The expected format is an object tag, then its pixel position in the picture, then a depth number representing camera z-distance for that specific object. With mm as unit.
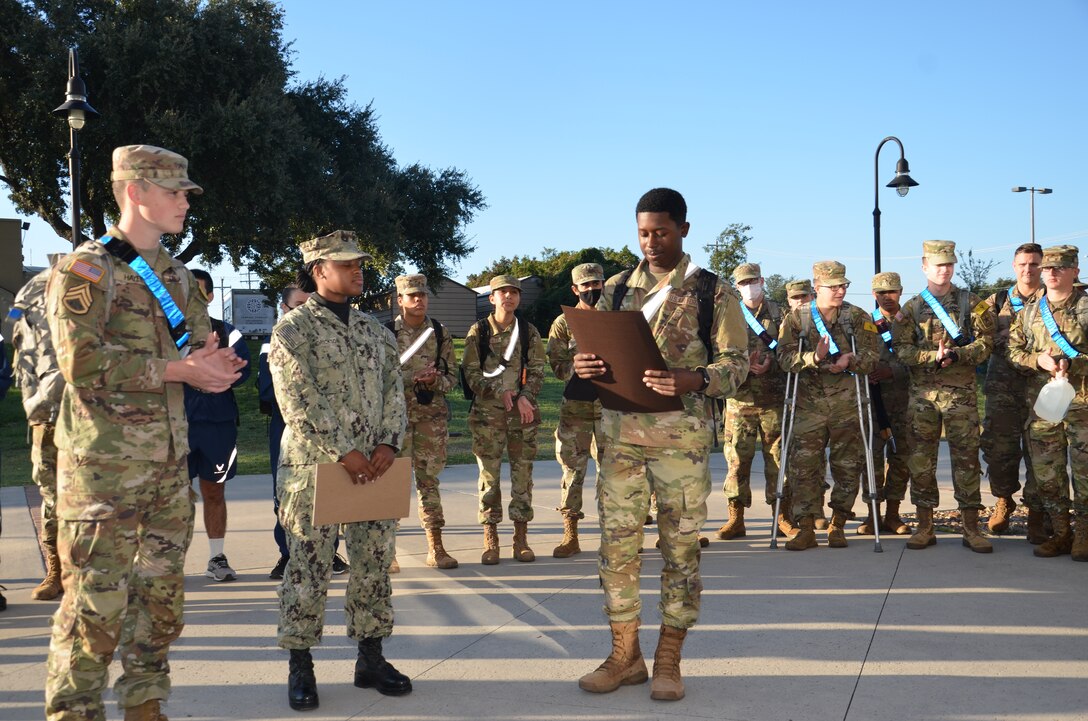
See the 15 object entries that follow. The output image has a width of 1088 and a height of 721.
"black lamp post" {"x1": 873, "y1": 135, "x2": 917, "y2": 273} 17391
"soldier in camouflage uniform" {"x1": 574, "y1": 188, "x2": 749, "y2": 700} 4496
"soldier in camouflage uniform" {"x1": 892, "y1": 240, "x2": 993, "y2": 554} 7527
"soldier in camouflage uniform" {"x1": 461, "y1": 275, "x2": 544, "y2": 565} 7441
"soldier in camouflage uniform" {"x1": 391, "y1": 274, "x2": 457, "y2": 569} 7141
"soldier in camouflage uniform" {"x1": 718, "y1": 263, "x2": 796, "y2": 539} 8156
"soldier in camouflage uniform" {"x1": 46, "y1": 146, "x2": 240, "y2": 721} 3518
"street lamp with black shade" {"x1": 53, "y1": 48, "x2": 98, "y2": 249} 10750
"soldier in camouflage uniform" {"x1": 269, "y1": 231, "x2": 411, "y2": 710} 4379
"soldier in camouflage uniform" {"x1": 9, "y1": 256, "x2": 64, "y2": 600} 4824
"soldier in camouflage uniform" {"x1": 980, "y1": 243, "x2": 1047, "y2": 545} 7926
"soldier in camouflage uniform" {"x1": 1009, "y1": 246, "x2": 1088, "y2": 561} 7047
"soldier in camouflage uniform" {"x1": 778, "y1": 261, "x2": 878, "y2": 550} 7762
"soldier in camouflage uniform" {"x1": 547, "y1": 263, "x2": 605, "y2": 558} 7438
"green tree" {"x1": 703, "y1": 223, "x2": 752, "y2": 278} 43938
